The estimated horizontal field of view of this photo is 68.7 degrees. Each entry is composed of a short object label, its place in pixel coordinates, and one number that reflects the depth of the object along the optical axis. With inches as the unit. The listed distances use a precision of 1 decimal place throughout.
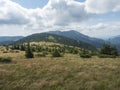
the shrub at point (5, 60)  774.1
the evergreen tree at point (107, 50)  1534.1
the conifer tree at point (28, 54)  1081.9
